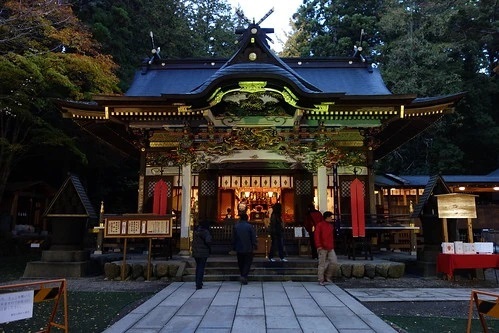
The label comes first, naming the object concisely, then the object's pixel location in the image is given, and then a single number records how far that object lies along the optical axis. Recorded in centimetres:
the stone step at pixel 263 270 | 911
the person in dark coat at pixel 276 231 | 968
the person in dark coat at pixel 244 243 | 792
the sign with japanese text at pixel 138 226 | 895
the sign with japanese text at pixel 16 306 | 316
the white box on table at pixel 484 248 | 868
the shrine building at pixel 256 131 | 1058
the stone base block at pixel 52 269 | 946
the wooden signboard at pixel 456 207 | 862
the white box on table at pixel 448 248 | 866
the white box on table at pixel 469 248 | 861
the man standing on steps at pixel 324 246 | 830
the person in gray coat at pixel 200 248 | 761
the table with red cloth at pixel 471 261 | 842
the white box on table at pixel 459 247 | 857
